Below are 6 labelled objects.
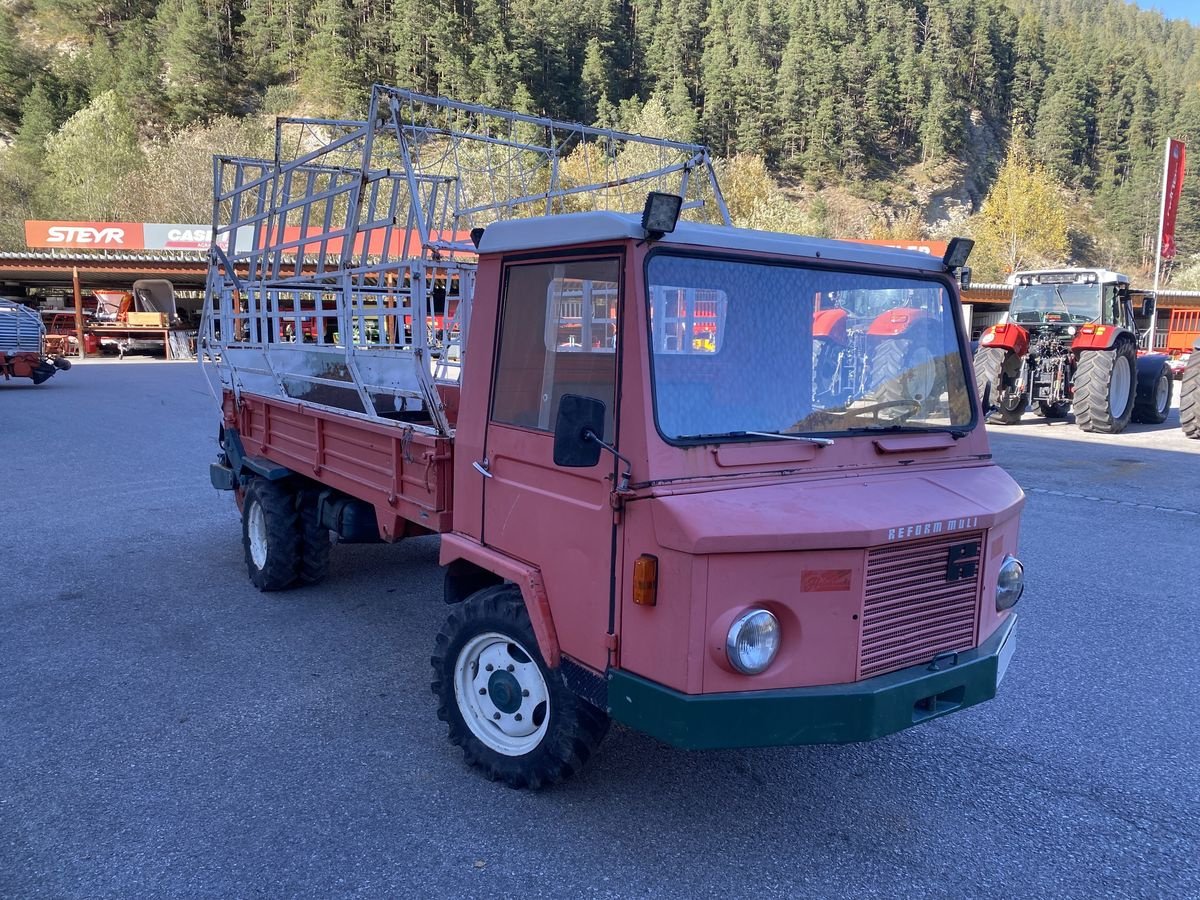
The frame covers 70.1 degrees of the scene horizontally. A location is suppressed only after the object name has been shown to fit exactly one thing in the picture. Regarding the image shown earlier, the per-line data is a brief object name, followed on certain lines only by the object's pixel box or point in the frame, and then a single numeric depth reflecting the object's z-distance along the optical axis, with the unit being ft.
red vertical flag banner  119.34
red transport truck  8.58
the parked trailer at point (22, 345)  64.13
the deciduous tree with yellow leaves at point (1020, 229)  179.55
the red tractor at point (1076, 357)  46.24
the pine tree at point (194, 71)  256.93
